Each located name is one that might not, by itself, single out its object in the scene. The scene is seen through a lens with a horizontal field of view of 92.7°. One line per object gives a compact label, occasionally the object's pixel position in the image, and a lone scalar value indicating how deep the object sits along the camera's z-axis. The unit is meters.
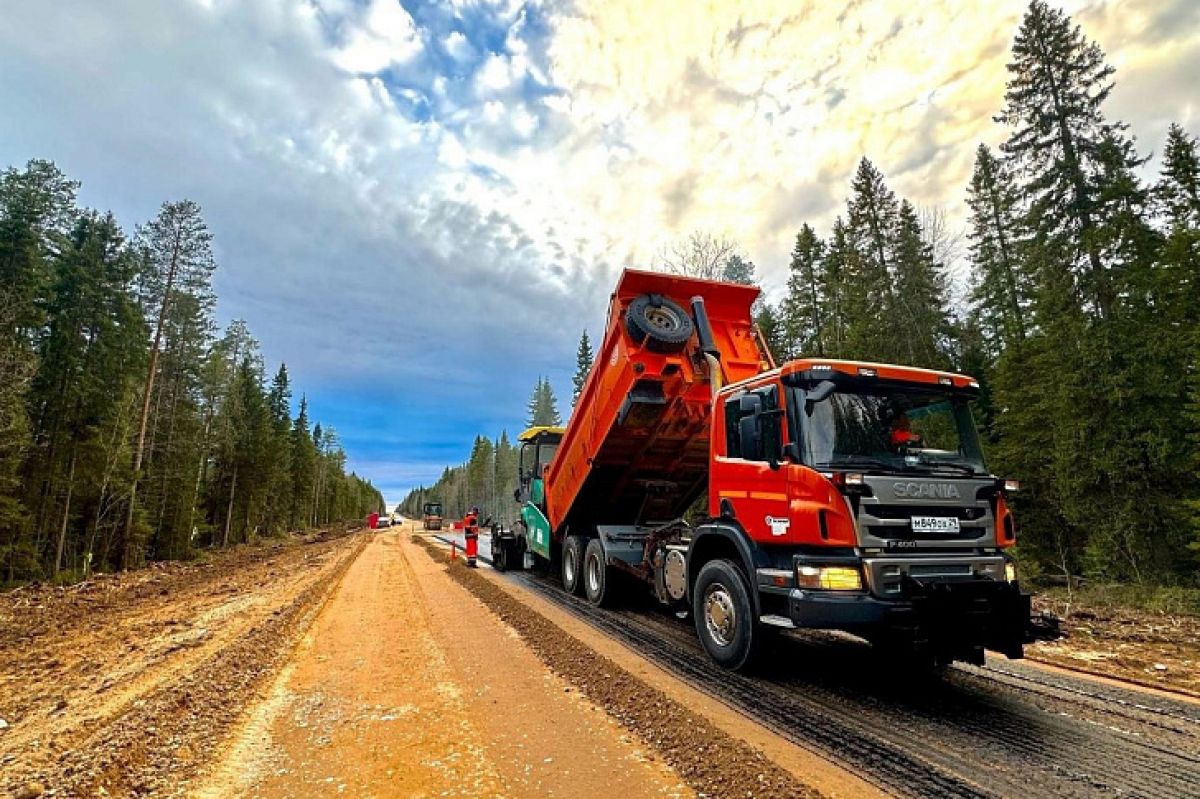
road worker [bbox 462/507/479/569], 16.20
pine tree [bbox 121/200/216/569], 20.31
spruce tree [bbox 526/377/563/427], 71.12
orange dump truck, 4.37
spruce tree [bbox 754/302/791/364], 31.11
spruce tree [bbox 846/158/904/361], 20.73
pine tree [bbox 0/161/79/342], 15.82
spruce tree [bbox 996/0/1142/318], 16.67
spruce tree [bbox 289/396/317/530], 54.94
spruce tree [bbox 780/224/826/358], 29.66
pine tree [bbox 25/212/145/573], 16.97
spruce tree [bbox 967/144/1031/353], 25.47
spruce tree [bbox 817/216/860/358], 24.08
